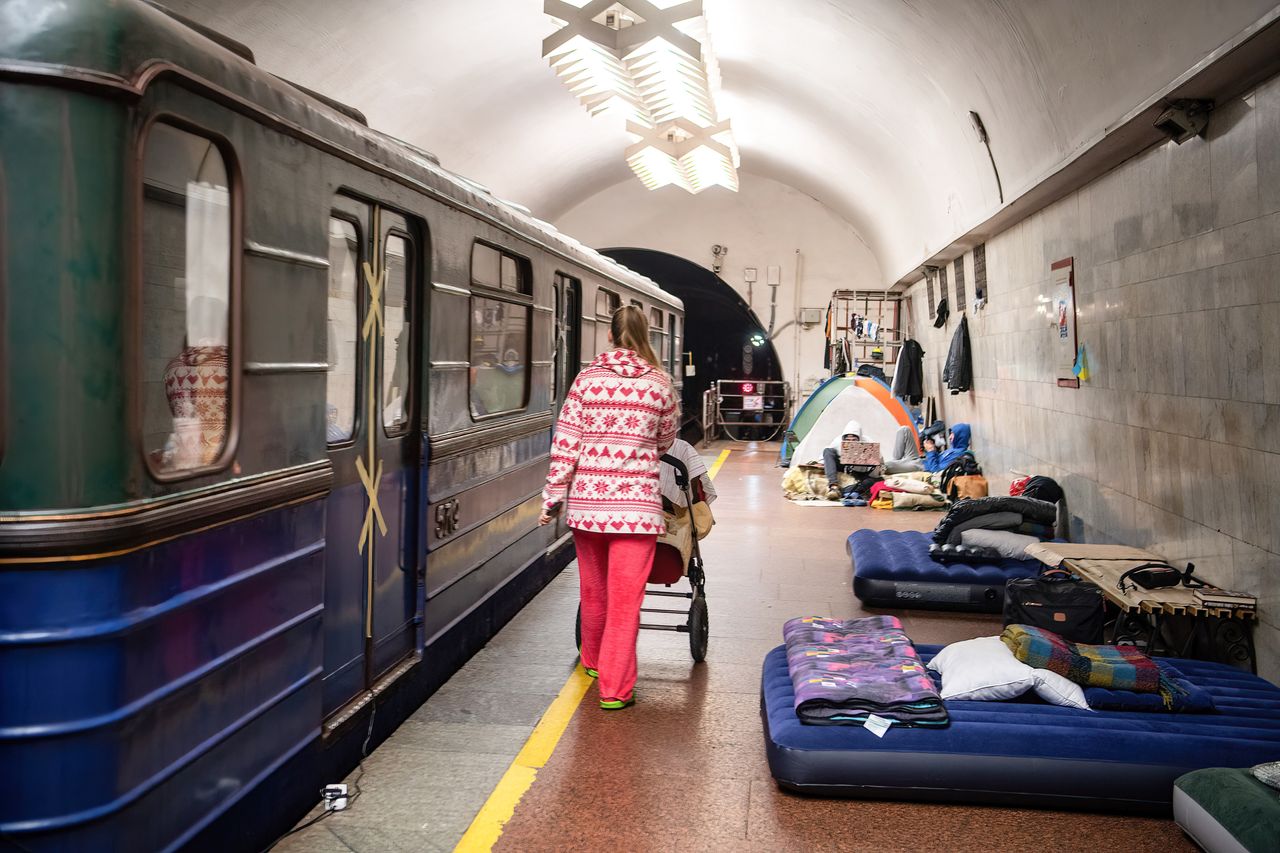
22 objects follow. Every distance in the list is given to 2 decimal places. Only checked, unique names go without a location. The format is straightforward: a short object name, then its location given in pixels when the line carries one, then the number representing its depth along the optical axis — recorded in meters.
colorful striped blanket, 4.46
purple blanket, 4.20
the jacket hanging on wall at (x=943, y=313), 14.72
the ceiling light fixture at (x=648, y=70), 8.43
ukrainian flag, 7.96
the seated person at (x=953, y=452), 13.11
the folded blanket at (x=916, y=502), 12.30
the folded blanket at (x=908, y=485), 12.61
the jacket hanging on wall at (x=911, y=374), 16.38
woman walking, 5.04
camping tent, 14.72
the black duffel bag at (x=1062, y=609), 5.59
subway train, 2.57
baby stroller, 5.66
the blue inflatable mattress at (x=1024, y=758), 3.95
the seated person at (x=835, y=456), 13.42
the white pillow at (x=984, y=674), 4.46
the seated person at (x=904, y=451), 14.18
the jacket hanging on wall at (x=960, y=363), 13.03
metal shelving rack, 19.05
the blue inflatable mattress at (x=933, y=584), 7.30
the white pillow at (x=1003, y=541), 7.59
